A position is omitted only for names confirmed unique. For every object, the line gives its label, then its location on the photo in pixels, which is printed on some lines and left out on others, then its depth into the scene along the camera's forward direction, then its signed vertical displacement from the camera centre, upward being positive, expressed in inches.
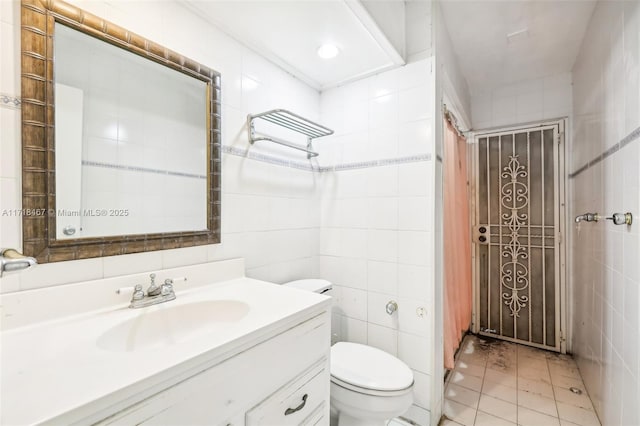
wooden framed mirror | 33.2 +10.6
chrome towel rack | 58.1 +20.3
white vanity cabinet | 23.5 -18.0
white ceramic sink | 33.2 -14.9
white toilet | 47.5 -30.4
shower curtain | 77.8 -10.6
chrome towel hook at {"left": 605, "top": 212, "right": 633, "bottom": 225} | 45.0 -1.2
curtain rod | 76.4 +27.8
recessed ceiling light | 58.8 +35.0
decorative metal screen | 98.6 -9.1
